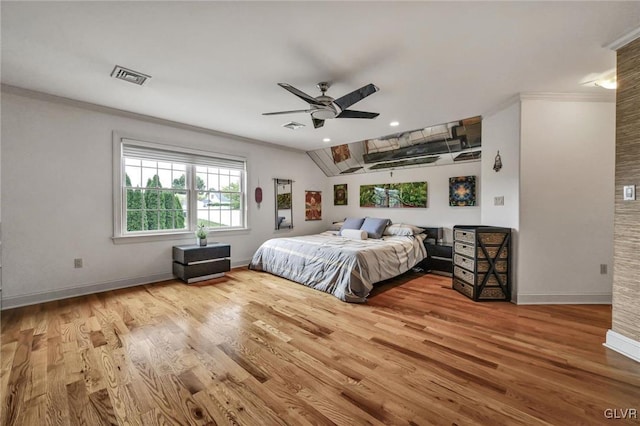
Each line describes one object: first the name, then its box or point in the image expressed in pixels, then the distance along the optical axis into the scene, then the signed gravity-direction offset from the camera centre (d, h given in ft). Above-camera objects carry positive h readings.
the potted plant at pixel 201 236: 13.87 -1.56
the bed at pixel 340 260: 10.92 -2.66
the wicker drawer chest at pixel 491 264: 10.50 -2.35
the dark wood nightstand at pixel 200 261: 12.94 -2.87
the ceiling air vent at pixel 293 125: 13.35 +4.47
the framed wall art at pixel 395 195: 17.20 +0.92
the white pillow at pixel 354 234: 15.51 -1.67
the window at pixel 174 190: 12.64 +0.99
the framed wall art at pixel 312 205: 20.92 +0.23
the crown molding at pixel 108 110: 9.78 +4.51
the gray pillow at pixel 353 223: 18.02 -1.13
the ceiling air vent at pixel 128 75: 8.30 +4.54
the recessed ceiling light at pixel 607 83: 8.66 +4.32
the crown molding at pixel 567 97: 9.86 +4.35
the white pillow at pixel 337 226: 19.70 -1.45
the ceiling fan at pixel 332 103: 7.89 +3.46
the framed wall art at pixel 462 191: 15.01 +1.00
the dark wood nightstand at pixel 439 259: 14.69 -3.07
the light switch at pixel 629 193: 6.59 +0.39
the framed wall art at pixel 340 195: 21.51 +1.10
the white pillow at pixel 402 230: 15.79 -1.41
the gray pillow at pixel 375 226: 16.30 -1.23
